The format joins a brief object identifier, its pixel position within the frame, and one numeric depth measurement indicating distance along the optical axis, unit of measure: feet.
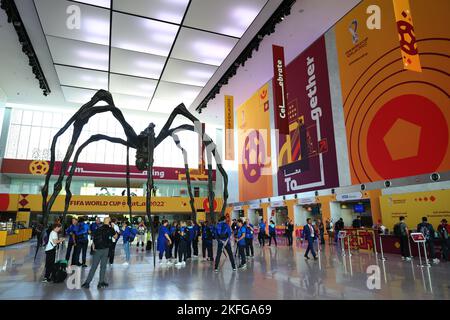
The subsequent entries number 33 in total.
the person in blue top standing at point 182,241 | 29.91
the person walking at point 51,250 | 21.40
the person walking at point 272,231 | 52.10
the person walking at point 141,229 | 46.29
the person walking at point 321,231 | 49.34
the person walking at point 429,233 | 29.91
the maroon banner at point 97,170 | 83.97
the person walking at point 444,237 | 29.30
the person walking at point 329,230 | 49.39
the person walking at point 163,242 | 31.07
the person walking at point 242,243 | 27.63
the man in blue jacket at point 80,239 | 26.76
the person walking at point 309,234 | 32.50
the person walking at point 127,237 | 33.83
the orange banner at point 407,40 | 24.75
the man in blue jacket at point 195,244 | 36.60
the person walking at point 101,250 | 19.61
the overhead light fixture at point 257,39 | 38.65
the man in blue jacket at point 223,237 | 25.23
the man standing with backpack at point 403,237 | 32.40
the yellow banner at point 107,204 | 76.48
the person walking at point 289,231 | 50.72
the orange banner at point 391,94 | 32.22
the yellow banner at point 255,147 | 69.10
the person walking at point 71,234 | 27.17
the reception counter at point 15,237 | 53.11
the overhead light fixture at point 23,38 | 37.11
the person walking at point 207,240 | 32.55
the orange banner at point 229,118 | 56.85
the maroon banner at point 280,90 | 37.42
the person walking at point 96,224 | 31.73
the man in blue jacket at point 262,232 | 51.03
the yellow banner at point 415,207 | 32.01
